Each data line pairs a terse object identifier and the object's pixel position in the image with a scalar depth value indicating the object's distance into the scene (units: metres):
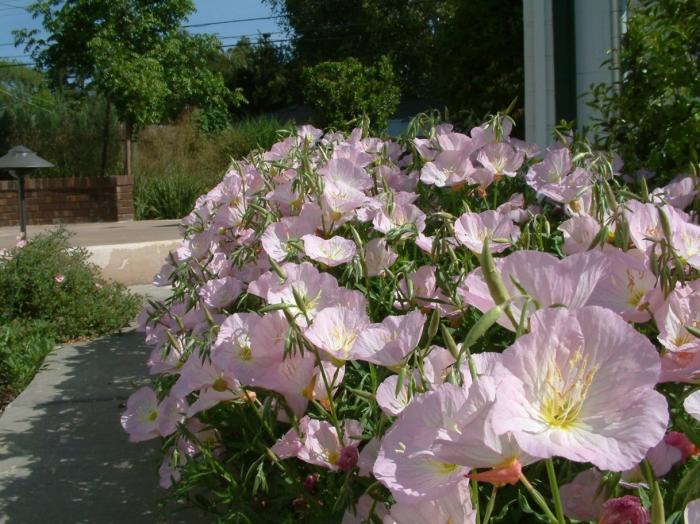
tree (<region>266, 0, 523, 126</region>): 9.23
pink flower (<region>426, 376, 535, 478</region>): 0.78
